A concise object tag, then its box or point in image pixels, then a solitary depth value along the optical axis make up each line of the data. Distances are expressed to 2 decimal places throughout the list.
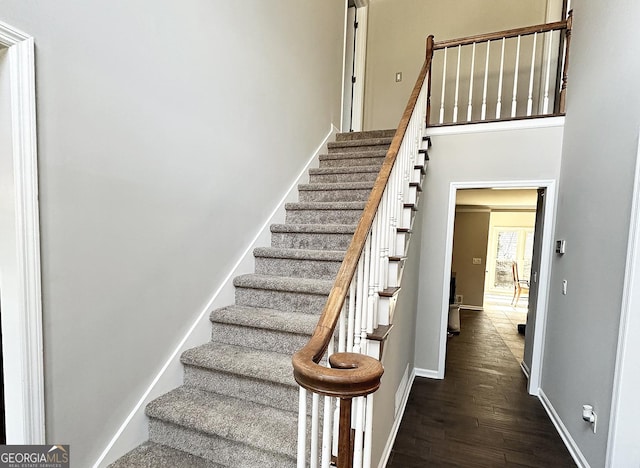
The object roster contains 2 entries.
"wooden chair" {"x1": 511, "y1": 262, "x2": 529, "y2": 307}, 8.24
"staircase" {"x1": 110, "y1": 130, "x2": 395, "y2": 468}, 1.54
